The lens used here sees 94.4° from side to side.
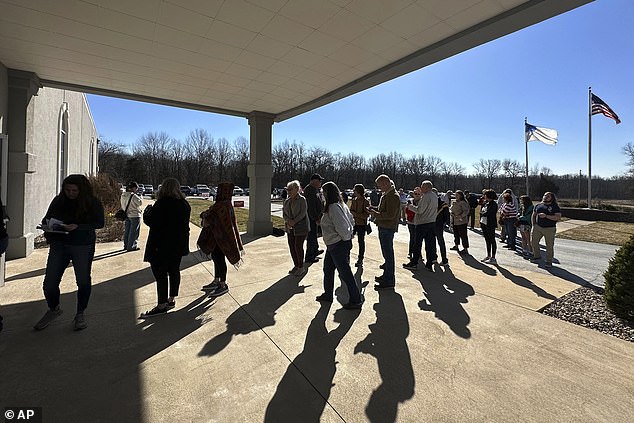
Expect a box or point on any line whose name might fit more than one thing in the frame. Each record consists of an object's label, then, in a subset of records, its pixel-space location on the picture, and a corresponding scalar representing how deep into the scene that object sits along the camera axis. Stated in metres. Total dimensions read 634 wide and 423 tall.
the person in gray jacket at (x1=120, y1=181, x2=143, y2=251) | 7.60
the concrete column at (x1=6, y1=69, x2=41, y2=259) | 6.32
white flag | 18.61
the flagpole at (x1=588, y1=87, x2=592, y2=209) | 20.74
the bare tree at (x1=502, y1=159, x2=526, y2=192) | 77.00
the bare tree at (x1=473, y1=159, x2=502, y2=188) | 80.44
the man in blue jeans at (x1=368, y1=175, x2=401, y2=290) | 5.09
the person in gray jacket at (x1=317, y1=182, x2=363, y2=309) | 4.13
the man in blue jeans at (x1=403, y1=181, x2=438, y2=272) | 5.96
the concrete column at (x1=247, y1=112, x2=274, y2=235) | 10.02
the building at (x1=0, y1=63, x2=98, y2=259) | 6.25
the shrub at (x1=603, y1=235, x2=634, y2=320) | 3.70
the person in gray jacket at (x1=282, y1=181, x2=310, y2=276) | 5.68
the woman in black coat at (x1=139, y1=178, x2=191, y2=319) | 3.84
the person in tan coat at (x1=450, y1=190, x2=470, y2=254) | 7.93
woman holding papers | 3.31
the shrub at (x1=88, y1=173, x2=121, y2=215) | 14.01
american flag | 16.95
